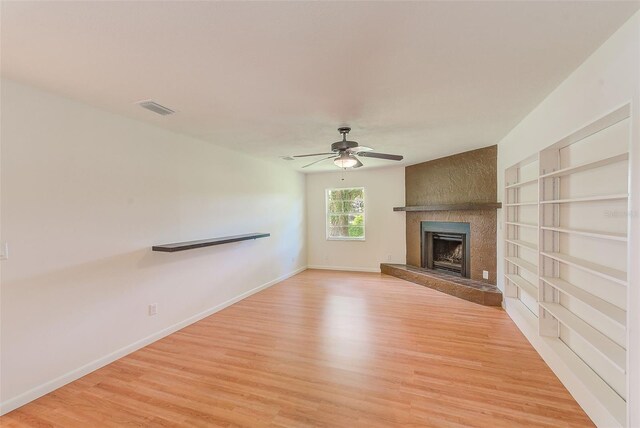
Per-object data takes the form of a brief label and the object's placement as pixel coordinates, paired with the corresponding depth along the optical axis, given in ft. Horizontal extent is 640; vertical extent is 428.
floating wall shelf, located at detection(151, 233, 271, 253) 10.07
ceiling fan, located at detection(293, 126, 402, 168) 10.07
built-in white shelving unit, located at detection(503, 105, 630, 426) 5.65
